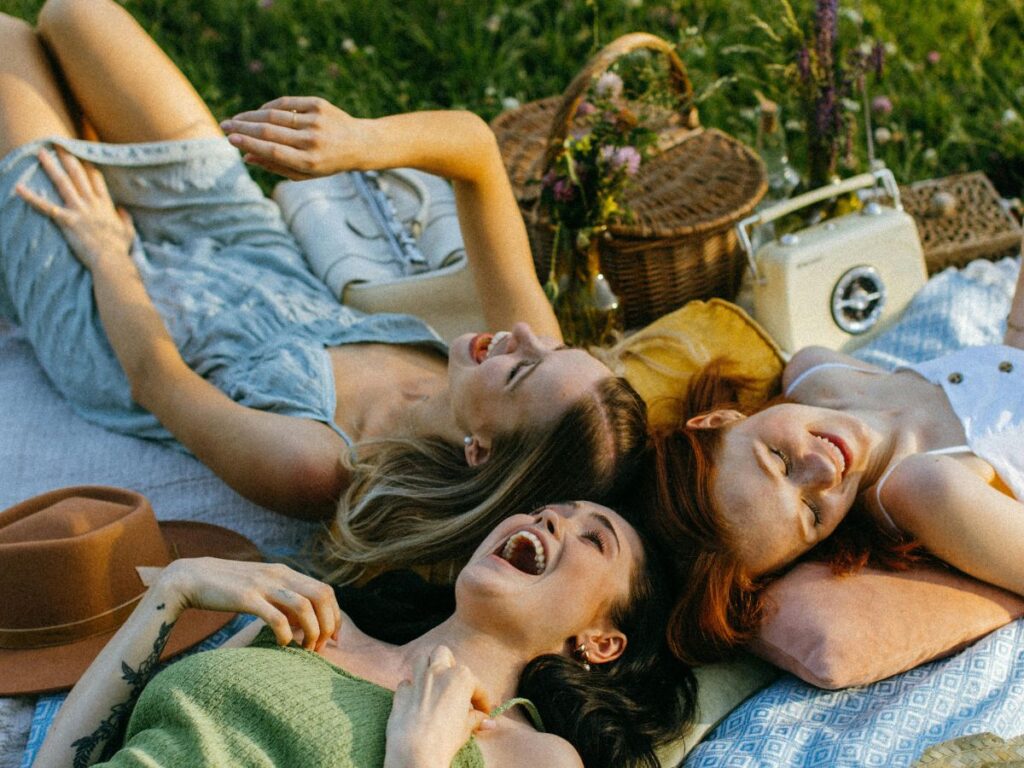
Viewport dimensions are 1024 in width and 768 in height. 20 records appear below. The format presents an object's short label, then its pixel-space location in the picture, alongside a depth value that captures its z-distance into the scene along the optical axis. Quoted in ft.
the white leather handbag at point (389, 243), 12.46
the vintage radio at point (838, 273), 12.61
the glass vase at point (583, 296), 12.68
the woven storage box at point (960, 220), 14.70
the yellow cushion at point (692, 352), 11.35
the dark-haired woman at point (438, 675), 6.81
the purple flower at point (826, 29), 12.94
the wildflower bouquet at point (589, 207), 12.45
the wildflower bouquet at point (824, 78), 13.21
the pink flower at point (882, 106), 17.33
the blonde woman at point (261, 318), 9.39
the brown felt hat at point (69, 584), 8.51
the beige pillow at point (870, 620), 8.28
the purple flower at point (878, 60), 13.34
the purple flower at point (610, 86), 13.21
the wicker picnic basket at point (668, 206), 12.94
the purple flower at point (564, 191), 12.39
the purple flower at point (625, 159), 12.31
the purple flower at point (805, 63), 13.26
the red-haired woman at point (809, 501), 8.48
